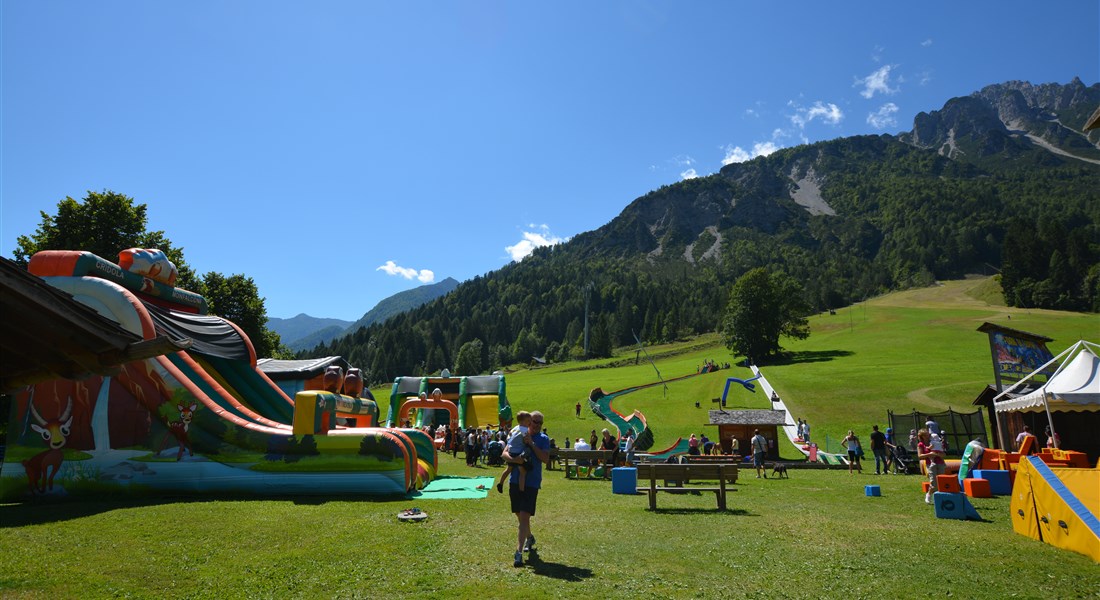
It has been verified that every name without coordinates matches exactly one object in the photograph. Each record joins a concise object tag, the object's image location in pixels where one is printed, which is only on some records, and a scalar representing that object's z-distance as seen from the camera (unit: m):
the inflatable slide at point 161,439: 12.02
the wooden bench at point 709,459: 18.41
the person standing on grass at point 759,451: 19.69
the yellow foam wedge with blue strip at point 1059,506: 6.96
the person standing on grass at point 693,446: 22.98
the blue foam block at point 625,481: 13.54
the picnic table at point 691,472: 11.02
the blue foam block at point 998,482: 13.12
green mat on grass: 12.71
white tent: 16.53
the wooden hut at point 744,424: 25.23
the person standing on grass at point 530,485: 6.82
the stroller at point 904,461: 20.42
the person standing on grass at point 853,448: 20.55
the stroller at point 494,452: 22.12
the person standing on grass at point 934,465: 11.74
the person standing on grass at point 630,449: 19.73
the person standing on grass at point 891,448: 20.77
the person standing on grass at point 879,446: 19.81
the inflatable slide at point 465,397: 36.19
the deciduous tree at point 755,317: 65.94
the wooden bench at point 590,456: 17.83
